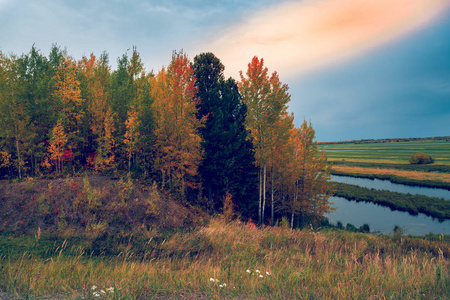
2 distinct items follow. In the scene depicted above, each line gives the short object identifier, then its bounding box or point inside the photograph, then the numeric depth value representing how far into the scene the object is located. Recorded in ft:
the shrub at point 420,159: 271.90
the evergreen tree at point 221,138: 73.15
